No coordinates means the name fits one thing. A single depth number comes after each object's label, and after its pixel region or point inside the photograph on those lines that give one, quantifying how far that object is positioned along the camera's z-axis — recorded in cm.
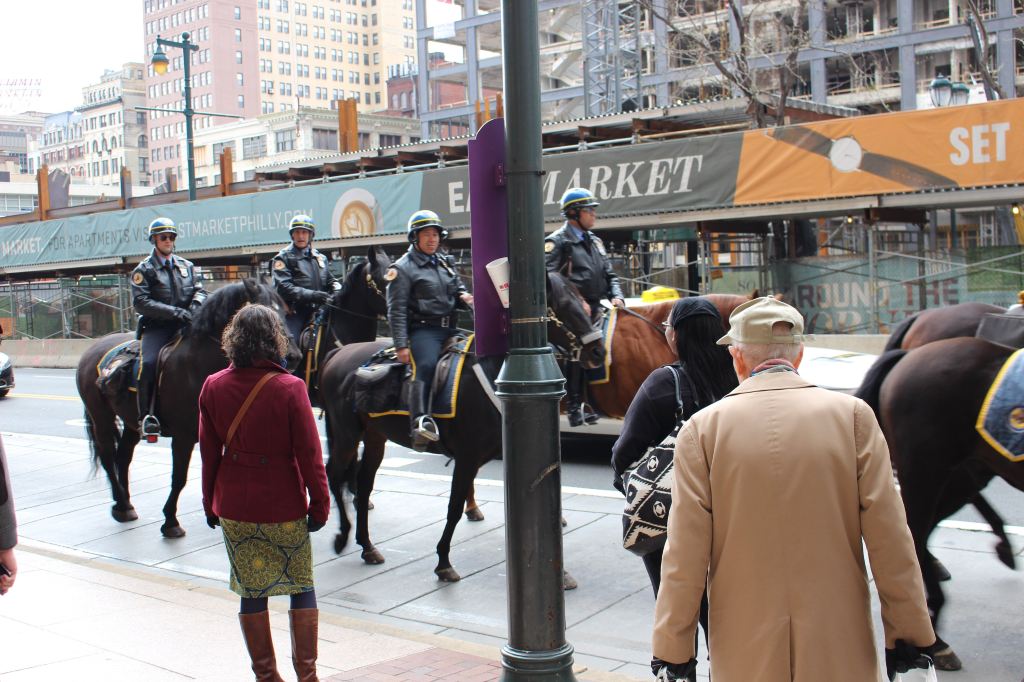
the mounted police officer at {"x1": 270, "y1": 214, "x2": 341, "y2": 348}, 1115
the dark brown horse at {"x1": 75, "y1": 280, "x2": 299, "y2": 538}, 945
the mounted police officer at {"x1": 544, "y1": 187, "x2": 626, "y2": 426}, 962
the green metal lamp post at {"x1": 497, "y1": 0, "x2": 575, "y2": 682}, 445
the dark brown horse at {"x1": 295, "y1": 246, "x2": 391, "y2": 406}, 1078
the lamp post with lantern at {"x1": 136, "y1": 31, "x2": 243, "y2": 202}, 2949
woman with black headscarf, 432
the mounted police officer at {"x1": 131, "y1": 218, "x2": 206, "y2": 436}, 1005
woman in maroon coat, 514
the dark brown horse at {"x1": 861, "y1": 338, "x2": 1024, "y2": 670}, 561
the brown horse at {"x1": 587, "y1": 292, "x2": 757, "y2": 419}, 948
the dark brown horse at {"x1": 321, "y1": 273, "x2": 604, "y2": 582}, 816
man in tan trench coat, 305
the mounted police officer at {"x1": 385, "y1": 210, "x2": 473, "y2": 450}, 835
